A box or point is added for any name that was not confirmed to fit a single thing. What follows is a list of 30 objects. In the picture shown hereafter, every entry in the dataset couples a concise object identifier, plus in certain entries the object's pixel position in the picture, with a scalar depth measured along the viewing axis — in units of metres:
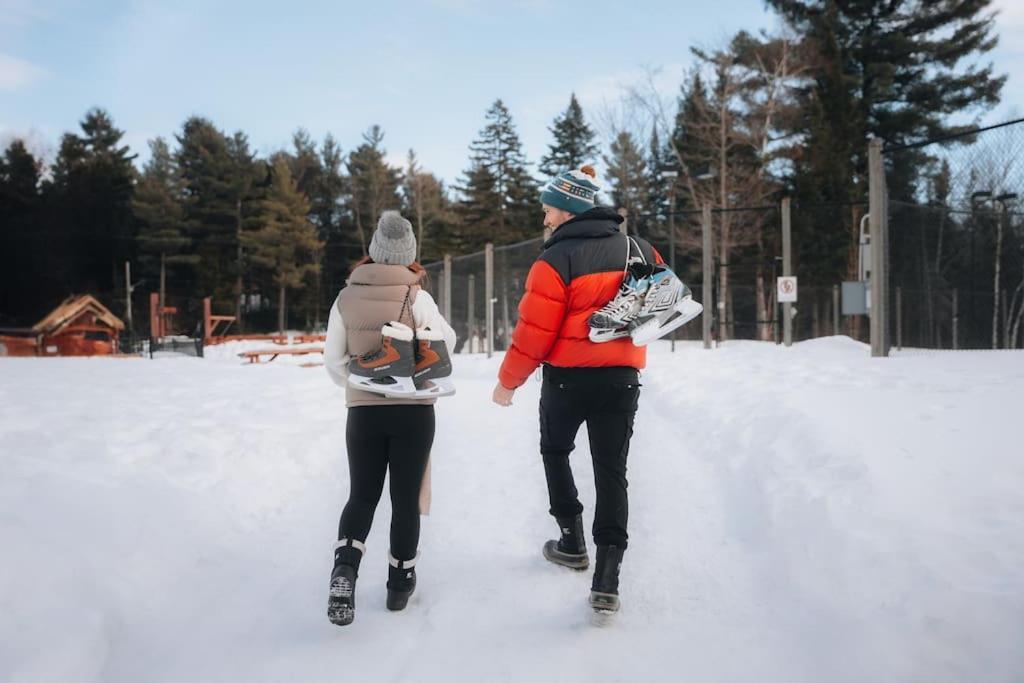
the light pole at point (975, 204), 9.77
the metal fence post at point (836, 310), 20.24
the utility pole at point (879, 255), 8.91
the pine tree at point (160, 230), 43.75
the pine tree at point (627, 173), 31.98
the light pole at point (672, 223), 15.08
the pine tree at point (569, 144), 49.38
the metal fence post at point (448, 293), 16.03
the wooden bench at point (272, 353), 16.67
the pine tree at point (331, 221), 44.81
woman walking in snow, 2.96
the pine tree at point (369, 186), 47.53
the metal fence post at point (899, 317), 11.02
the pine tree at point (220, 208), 44.28
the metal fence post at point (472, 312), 16.53
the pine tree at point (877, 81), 24.95
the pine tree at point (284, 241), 42.62
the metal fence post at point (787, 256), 13.27
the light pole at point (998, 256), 9.36
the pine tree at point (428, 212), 44.69
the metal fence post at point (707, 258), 13.25
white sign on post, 13.12
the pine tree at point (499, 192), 45.66
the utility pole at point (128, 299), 39.58
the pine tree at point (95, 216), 44.78
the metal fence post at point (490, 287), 15.40
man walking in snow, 2.95
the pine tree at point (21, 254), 41.56
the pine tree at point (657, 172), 34.88
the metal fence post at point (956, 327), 11.54
